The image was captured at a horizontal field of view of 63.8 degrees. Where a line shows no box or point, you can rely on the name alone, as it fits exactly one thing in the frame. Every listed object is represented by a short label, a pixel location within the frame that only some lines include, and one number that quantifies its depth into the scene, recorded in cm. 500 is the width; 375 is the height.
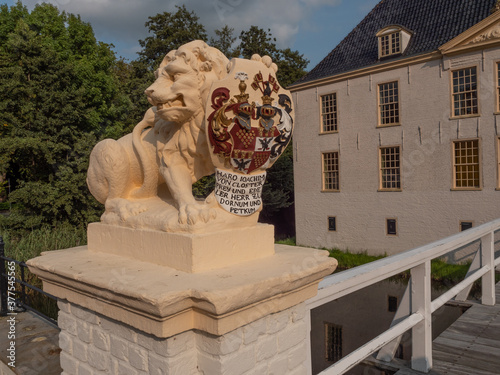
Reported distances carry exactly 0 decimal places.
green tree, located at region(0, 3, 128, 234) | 1548
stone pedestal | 170
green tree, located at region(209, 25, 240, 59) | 2766
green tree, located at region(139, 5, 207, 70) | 2417
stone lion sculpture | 212
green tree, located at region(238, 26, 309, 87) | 2769
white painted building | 1447
